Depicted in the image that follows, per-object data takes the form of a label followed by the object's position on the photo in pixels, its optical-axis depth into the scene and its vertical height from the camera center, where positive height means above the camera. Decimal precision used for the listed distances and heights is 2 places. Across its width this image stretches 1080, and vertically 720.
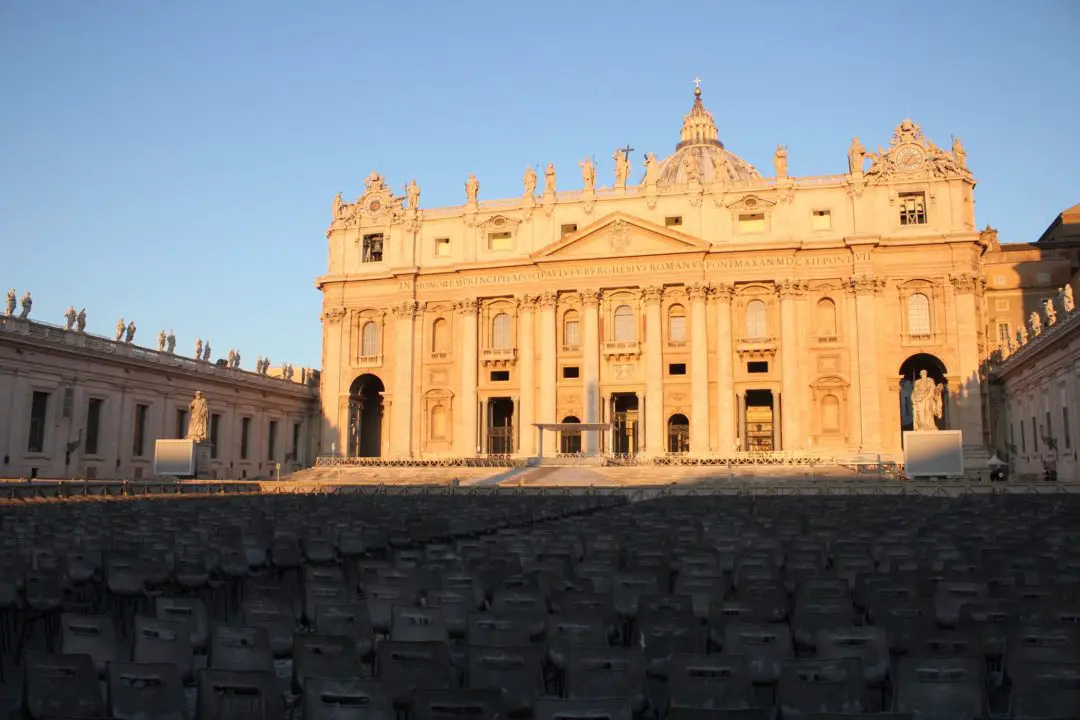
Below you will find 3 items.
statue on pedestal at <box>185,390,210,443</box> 48.28 +2.61
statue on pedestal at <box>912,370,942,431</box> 43.50 +3.31
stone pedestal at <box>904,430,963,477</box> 40.28 +0.82
